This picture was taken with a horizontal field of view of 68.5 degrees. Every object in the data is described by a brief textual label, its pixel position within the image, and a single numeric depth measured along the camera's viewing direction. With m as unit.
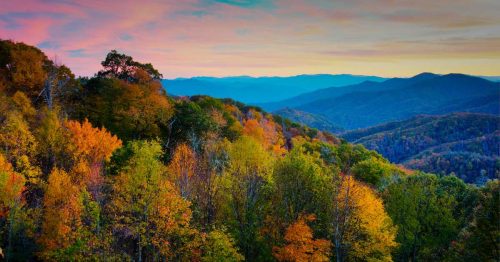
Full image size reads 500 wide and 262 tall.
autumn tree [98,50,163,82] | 78.56
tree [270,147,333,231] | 42.00
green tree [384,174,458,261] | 51.53
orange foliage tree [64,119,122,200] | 49.05
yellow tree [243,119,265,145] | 103.11
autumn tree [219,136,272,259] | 42.19
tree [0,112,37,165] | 47.09
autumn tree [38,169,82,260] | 39.75
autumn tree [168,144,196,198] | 45.38
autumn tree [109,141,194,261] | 37.38
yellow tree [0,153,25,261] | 41.00
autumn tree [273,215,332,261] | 35.69
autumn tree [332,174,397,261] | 40.00
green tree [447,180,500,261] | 30.87
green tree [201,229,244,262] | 34.31
